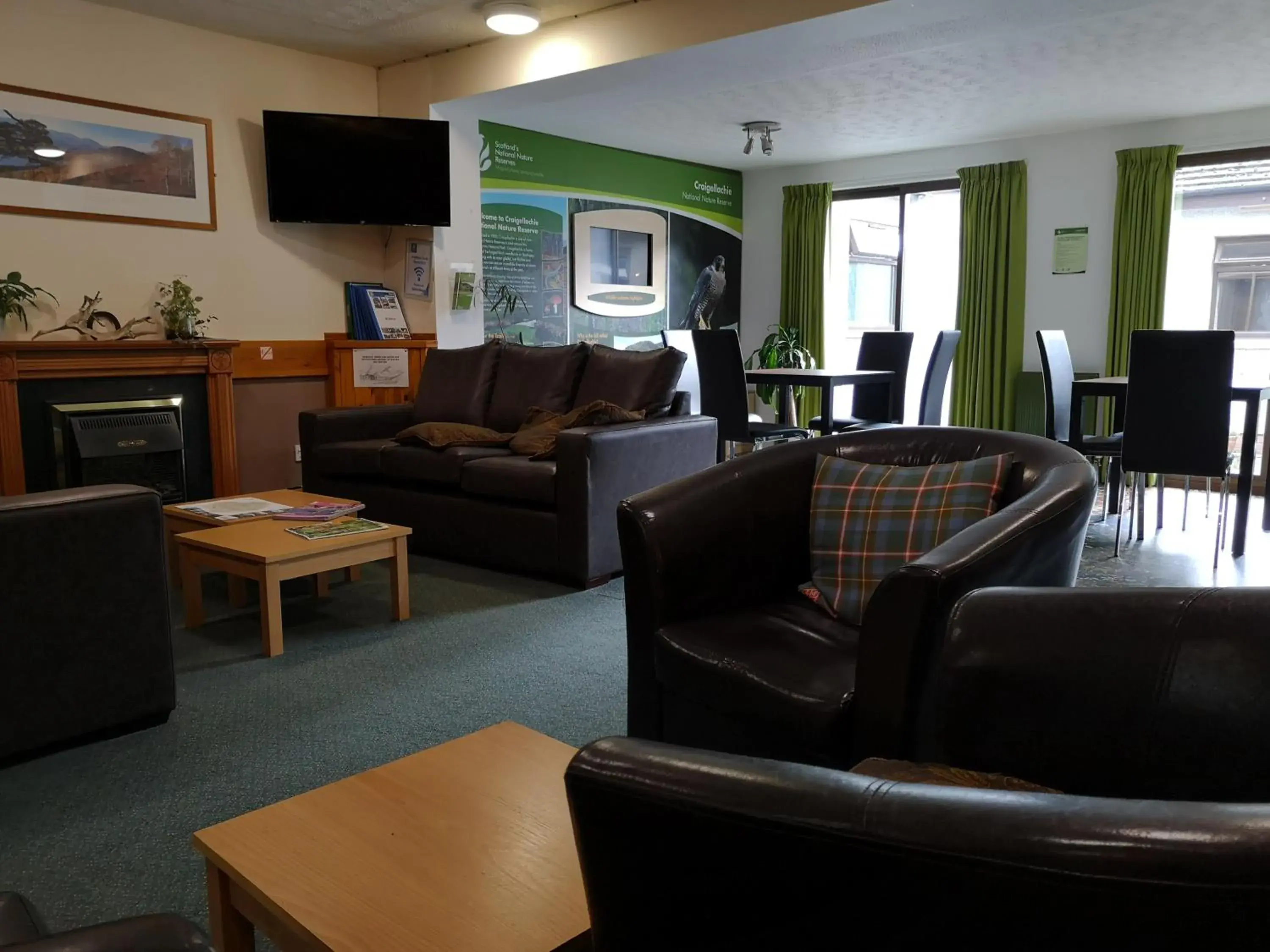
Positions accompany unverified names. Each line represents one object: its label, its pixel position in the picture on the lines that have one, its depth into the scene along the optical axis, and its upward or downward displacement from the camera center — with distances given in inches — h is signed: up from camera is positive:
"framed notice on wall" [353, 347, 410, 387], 222.4 -7.0
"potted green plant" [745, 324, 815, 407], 316.2 -5.2
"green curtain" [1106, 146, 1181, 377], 250.5 +25.4
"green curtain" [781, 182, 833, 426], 319.3 +24.6
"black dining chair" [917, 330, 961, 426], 219.6 -9.0
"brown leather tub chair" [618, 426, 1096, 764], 60.5 -19.7
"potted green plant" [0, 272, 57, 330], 168.6 +7.4
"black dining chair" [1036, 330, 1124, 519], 189.0 -14.1
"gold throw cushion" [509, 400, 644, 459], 158.9 -15.1
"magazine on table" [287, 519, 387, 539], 124.1 -25.3
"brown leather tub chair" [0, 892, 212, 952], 33.7 -21.8
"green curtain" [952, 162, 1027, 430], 277.0 +13.6
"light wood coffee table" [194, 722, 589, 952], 44.5 -27.0
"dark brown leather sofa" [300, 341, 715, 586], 148.2 -20.6
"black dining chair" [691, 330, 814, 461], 203.9 -11.0
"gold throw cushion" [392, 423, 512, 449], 170.2 -17.6
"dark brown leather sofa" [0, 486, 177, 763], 84.7 -25.6
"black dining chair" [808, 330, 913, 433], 227.5 -10.9
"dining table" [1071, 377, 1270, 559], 168.9 -19.6
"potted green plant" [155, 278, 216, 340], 190.1 +5.3
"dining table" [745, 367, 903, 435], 201.6 -8.9
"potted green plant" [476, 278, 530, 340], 259.1 +10.1
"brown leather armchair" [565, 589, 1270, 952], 21.9 -12.9
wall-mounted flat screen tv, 205.9 +36.8
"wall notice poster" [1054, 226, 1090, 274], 266.8 +24.2
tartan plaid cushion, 78.1 -15.0
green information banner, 260.8 +49.5
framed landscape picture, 173.8 +33.6
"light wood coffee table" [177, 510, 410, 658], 115.9 -27.4
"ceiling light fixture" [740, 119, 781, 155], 257.9 +56.7
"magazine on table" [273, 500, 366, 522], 134.7 -24.6
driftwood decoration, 181.2 +2.5
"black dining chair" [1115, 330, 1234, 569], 161.0 -11.5
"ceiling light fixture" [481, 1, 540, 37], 178.2 +59.8
